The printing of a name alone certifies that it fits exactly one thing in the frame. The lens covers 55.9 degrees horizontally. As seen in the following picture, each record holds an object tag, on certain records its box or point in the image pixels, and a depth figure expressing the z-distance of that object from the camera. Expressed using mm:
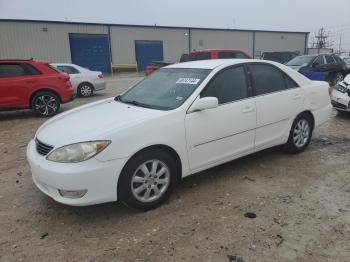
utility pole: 73531
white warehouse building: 28047
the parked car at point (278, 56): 21281
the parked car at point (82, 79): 12656
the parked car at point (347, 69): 15009
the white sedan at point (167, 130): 3137
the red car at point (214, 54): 13680
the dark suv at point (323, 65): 13570
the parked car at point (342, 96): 7473
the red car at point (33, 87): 8512
